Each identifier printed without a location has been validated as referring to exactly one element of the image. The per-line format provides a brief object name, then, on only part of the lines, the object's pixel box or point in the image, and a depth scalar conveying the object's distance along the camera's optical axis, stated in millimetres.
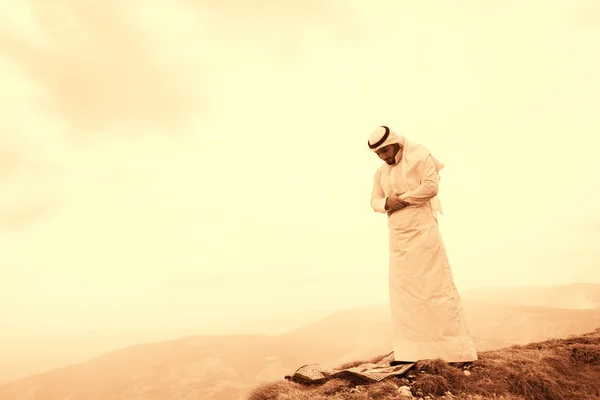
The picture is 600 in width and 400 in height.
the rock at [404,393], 3725
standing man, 5074
